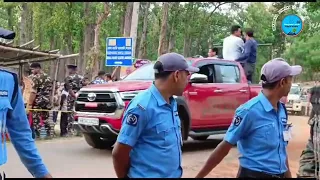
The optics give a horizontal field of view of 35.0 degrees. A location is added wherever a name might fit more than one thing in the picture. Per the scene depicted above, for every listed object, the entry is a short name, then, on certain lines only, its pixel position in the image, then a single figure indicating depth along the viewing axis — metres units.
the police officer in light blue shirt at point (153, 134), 3.08
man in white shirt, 11.05
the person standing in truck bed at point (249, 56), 10.96
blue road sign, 13.92
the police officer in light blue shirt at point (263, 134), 3.50
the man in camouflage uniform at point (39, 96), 11.09
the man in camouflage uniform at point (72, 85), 12.10
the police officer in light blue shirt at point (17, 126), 2.74
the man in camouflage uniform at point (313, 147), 4.31
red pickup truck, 8.86
